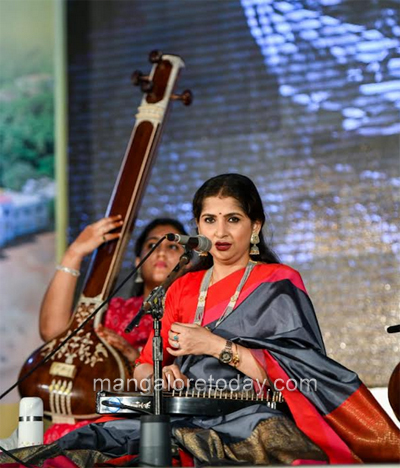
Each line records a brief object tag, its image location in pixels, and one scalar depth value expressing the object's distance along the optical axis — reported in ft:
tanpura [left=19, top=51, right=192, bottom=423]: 23.02
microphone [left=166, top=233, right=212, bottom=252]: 16.38
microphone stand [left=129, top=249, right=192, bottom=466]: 14.69
